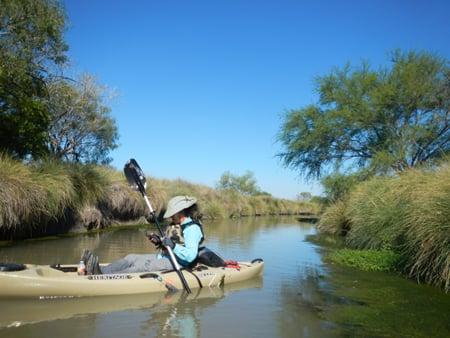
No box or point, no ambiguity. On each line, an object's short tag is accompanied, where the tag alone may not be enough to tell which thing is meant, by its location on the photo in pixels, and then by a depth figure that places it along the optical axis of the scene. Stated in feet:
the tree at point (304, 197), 194.23
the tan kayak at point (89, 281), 22.17
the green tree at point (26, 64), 43.45
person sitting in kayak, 26.00
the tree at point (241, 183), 177.17
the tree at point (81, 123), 82.47
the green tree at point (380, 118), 76.38
